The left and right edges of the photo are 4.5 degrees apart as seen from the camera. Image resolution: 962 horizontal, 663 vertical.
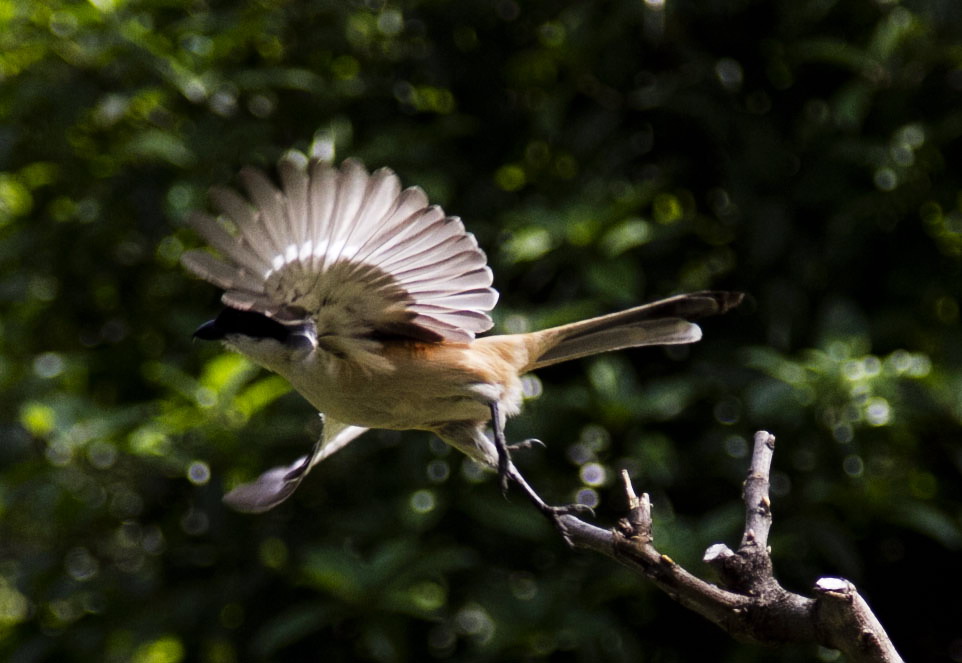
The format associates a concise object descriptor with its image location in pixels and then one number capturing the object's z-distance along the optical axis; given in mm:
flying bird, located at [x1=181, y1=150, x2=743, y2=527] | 4638
